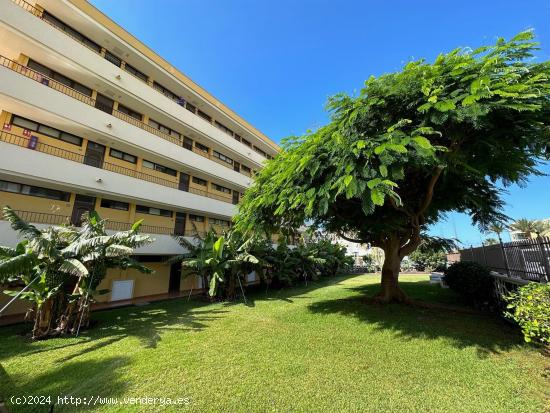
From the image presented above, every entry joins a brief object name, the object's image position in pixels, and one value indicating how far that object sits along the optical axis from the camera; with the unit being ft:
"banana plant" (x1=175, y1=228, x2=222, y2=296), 47.34
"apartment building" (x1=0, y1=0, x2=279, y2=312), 40.42
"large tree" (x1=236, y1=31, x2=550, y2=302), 17.81
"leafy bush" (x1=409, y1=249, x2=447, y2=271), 114.75
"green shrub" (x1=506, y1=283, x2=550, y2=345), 14.33
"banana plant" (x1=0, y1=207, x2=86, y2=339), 27.02
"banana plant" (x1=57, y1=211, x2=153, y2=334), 29.76
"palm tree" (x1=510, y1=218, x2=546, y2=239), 152.25
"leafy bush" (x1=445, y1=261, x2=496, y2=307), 31.09
